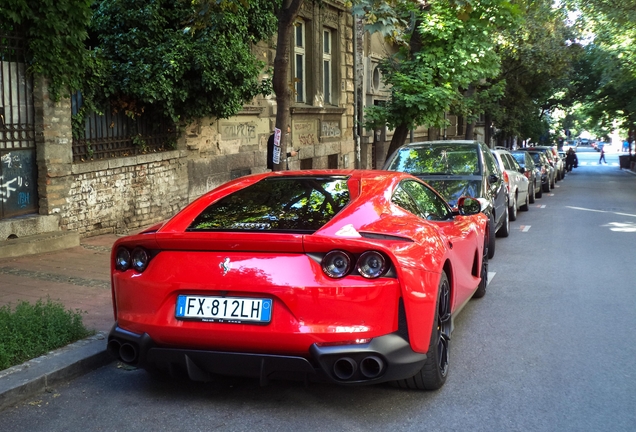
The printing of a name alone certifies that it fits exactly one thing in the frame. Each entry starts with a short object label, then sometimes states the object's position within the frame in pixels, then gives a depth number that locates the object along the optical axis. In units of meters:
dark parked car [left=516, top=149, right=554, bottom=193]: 26.88
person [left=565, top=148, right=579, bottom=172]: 52.47
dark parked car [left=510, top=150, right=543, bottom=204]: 21.59
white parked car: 15.77
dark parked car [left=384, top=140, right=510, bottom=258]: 11.11
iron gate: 10.04
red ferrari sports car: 4.15
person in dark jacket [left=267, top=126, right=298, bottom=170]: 12.91
